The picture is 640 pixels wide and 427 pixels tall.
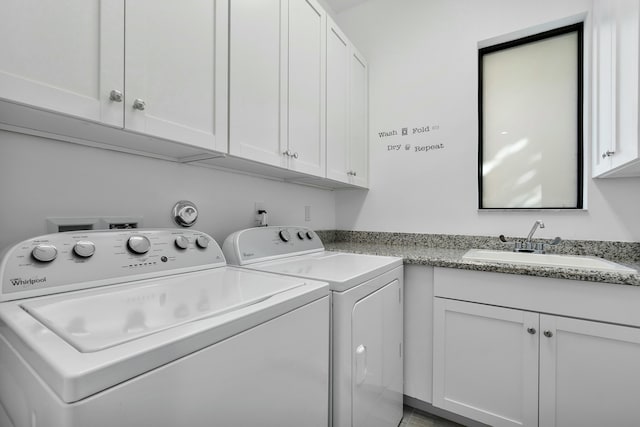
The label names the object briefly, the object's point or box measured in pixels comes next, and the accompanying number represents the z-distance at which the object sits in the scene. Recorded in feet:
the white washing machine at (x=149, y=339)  1.45
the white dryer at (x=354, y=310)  3.27
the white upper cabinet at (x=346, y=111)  6.23
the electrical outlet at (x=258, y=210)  5.54
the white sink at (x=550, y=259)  4.59
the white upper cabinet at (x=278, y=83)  4.06
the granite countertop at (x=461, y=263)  3.88
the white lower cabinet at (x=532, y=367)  3.90
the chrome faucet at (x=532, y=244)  5.71
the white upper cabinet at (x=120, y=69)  2.32
